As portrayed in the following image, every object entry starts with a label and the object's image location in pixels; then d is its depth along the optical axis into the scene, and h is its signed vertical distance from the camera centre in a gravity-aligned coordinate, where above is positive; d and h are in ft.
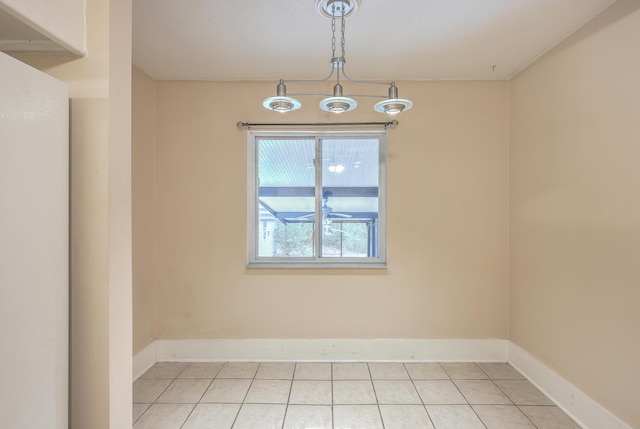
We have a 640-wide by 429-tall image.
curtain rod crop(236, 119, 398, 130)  8.70 +2.67
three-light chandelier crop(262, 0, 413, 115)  4.93 +1.90
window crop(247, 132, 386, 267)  9.18 +0.53
